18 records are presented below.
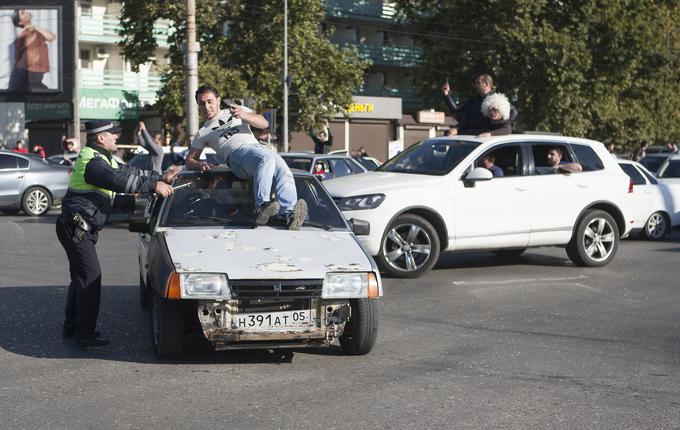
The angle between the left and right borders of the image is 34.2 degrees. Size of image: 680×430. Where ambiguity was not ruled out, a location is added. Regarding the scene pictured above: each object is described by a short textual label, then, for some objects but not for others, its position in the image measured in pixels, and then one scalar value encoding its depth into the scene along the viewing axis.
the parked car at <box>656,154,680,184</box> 21.30
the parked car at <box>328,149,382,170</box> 23.54
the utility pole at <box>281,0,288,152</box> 42.47
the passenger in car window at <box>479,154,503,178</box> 13.42
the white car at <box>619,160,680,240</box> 19.12
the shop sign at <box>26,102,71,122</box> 52.50
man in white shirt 8.33
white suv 12.76
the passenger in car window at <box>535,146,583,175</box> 13.80
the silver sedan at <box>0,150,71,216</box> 24.47
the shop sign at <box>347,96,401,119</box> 57.41
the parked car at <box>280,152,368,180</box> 21.30
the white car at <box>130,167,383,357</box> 7.17
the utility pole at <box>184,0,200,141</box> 22.36
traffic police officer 8.00
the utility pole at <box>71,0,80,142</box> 39.28
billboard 39.78
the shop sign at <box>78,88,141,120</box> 52.66
